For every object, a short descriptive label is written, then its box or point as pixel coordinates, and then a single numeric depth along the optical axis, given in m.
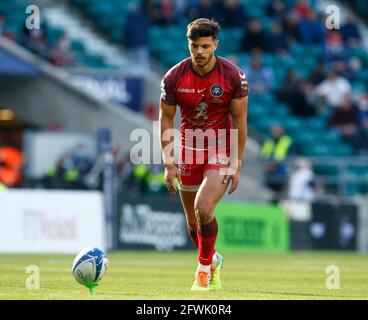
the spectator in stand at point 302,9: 30.95
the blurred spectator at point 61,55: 26.34
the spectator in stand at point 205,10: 28.31
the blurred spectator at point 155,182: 24.14
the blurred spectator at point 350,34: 31.12
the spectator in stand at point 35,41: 25.97
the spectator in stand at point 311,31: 30.59
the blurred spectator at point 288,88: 28.16
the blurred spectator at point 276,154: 25.91
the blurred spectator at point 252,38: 28.83
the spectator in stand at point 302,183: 24.58
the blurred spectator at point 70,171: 22.64
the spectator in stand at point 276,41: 29.55
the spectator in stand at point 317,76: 28.67
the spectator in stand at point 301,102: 28.03
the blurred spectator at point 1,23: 25.84
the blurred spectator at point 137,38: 27.05
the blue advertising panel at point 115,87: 26.67
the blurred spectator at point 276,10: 30.89
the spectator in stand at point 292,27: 30.66
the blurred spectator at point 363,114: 27.31
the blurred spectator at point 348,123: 27.17
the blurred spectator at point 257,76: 27.75
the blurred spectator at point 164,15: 28.73
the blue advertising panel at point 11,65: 25.03
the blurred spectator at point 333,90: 27.94
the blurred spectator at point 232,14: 29.03
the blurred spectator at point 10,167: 23.94
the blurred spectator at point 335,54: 29.66
